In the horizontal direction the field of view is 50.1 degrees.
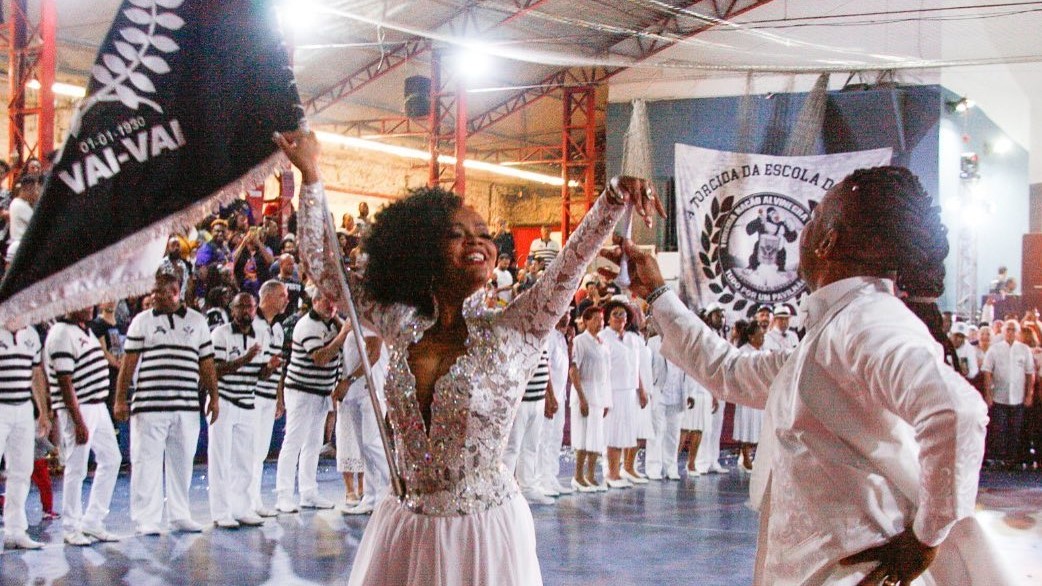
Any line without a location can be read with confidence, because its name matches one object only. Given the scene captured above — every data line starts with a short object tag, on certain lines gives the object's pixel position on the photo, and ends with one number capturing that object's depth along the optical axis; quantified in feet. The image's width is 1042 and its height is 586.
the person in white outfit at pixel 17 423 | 25.64
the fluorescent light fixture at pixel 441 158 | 80.59
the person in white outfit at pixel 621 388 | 40.55
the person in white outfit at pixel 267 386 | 32.40
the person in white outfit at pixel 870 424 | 7.23
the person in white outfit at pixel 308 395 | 33.73
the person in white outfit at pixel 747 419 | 44.29
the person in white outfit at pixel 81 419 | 27.12
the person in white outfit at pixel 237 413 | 30.73
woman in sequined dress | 11.19
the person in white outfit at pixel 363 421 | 33.12
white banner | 43.09
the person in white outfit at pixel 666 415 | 43.83
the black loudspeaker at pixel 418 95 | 76.79
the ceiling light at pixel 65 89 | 64.75
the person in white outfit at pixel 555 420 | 37.63
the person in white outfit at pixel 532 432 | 34.88
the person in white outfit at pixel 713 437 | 46.16
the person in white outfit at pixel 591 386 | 38.88
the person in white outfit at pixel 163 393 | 28.78
